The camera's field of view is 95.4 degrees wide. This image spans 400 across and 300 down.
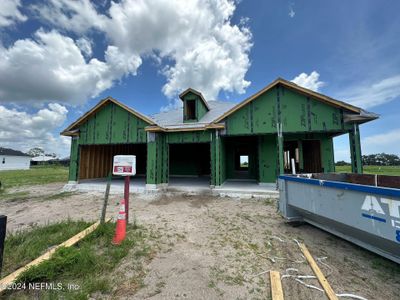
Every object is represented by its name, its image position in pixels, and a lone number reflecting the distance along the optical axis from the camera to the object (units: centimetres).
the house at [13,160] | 3750
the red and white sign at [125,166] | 433
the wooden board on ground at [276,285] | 226
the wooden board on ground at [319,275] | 230
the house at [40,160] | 5892
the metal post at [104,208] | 414
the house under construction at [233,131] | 802
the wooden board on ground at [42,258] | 233
